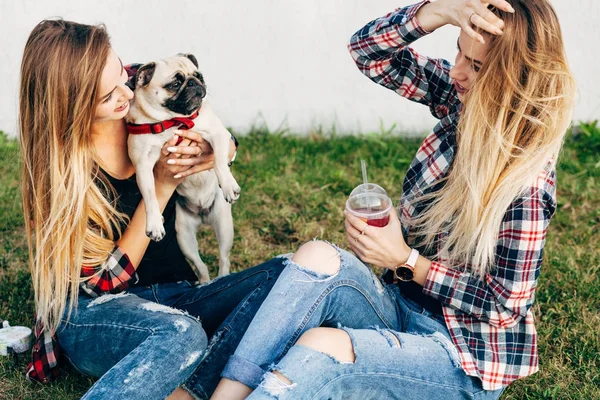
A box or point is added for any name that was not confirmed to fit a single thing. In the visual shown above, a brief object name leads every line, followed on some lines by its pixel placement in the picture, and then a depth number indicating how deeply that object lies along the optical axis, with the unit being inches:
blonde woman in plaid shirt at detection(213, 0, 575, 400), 83.9
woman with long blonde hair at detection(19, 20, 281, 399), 93.7
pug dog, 108.2
